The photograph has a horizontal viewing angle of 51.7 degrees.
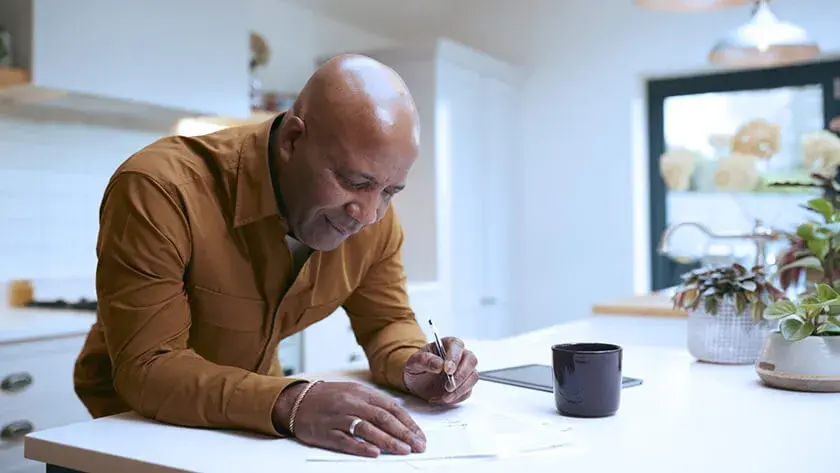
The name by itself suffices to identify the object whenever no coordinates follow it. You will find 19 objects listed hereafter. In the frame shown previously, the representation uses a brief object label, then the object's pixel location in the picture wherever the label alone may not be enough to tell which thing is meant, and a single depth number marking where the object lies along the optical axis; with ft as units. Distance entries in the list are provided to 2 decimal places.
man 3.51
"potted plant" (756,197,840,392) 4.26
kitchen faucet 7.70
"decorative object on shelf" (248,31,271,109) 12.09
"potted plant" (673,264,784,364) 5.02
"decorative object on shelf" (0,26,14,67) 8.54
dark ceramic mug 3.69
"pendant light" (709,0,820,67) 9.55
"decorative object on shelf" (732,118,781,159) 9.98
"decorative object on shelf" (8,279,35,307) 9.54
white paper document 3.14
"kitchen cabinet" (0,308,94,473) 7.68
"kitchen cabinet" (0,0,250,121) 8.56
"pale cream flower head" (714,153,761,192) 9.71
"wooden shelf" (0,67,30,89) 8.27
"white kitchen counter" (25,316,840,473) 3.01
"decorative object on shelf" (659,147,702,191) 10.44
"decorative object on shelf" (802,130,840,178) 8.37
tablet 4.40
